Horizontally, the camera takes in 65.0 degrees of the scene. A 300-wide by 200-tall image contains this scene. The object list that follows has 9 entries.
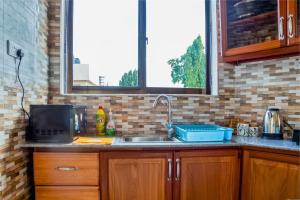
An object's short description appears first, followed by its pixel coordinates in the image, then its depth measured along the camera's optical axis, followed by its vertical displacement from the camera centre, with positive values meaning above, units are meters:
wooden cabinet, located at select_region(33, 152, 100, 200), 1.55 -0.48
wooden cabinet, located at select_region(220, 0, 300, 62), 1.59 +0.55
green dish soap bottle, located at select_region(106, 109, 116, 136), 1.98 -0.22
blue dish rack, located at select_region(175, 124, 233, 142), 1.67 -0.24
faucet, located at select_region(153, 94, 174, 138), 1.96 -0.08
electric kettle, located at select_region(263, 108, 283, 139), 1.81 -0.18
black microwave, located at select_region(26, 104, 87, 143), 1.60 -0.15
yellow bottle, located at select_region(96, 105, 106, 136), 1.98 -0.17
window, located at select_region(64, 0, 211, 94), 2.14 +0.50
